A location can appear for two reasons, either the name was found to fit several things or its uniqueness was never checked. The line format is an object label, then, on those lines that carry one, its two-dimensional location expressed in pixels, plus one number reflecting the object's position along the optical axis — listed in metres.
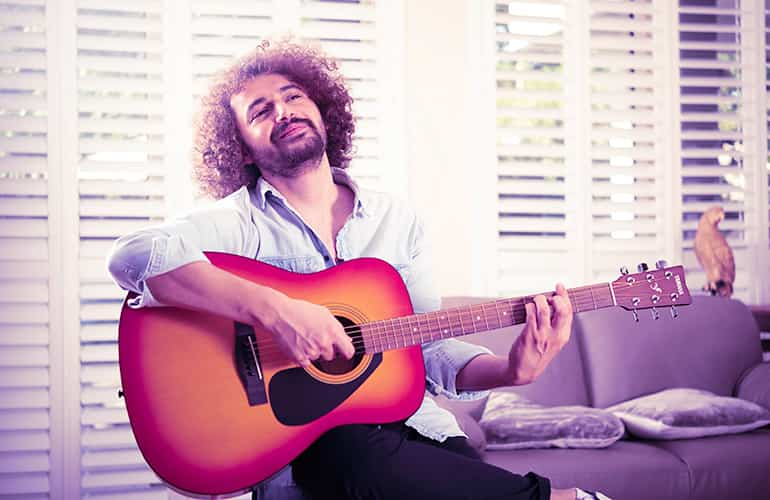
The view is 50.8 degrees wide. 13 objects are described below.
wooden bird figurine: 3.10
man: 1.42
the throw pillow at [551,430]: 2.29
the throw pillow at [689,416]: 2.38
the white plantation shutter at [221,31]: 2.94
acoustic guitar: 1.44
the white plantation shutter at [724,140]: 3.31
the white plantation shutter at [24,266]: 2.80
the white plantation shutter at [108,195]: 2.85
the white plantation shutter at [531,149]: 3.14
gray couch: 2.24
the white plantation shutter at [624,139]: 3.22
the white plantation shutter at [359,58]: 3.02
